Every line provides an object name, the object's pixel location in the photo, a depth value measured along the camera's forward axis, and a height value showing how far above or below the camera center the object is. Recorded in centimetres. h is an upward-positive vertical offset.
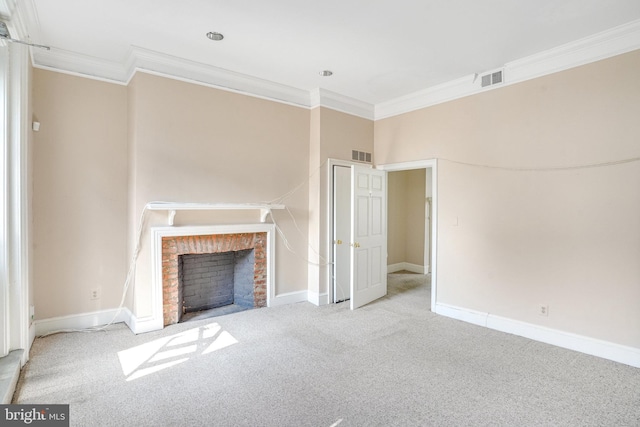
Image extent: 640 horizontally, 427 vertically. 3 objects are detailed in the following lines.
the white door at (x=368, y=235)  448 -41
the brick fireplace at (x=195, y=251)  362 -54
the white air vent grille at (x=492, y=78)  376 +153
